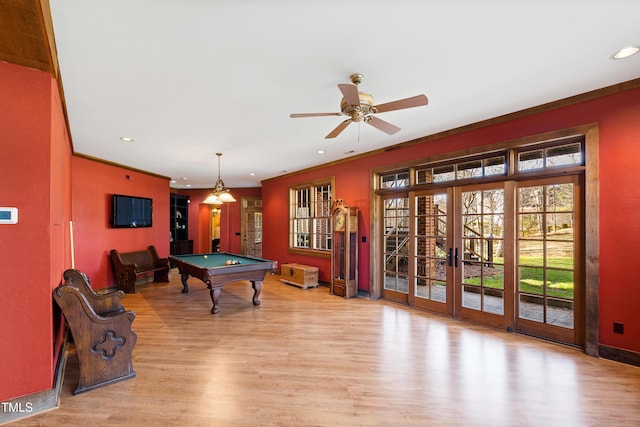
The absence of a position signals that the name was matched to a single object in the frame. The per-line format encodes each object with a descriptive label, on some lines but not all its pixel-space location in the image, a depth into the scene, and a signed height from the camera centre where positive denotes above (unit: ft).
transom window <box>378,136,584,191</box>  10.90 +2.34
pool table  14.56 -2.90
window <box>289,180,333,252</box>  22.18 +0.05
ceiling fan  7.43 +3.07
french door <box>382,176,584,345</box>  10.93 -1.69
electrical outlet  9.44 -3.68
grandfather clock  18.25 -2.25
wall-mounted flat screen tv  19.81 +0.38
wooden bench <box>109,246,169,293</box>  18.93 -3.56
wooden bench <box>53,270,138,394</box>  7.95 -3.61
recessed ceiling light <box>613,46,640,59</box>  7.34 +4.28
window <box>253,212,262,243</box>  33.32 -1.07
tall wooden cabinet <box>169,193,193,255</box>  30.59 -0.92
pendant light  17.90 +1.37
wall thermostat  6.86 +0.05
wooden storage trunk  20.67 -4.34
